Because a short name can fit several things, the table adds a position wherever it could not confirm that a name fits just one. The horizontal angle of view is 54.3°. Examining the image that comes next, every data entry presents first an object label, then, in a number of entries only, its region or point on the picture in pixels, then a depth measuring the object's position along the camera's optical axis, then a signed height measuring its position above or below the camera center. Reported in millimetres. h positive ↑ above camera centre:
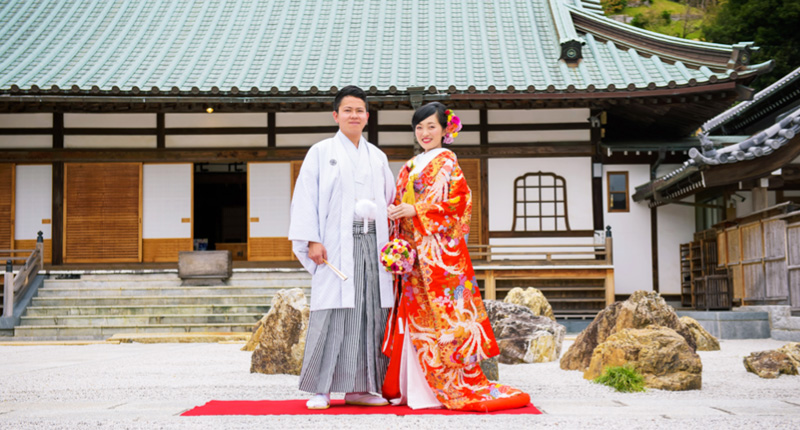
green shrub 4734 -800
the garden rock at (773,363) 5613 -851
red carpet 3869 -801
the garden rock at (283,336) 6254 -692
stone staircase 10815 -748
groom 4039 -23
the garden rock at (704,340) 8086 -959
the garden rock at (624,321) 6039 -564
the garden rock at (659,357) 4827 -693
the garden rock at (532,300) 9156 -597
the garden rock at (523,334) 6926 -771
